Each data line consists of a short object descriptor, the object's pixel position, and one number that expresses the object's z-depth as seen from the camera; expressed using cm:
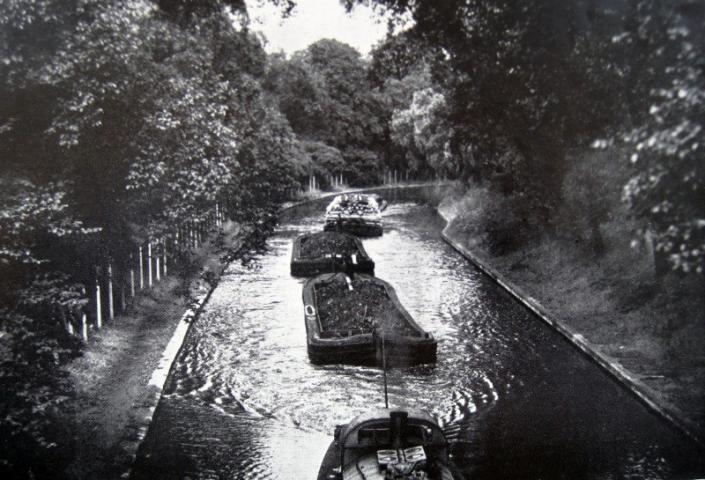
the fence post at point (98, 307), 1195
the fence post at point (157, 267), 1669
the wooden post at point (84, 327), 1112
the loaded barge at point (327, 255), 1858
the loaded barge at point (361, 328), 1151
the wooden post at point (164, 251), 1534
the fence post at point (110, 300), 1291
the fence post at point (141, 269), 1526
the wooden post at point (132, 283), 1449
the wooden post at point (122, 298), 1336
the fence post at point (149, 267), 1583
